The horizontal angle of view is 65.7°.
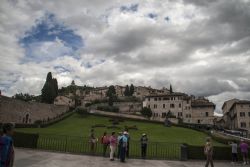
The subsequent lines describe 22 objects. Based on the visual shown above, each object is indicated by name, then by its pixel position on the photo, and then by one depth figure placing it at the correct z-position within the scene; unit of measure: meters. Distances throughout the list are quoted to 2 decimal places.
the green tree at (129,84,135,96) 110.96
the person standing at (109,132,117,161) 13.95
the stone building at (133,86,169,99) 115.65
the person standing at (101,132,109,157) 15.08
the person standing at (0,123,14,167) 5.76
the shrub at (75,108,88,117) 55.59
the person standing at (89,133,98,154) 15.71
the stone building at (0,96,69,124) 37.97
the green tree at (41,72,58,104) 65.43
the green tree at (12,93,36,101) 90.31
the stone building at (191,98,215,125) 74.53
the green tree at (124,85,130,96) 111.09
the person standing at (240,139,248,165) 15.28
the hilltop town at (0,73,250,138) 43.57
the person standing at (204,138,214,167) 12.17
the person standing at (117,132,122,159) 13.80
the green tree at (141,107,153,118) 61.82
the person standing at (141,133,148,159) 15.17
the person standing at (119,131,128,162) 13.52
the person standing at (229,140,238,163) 15.49
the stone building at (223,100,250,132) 62.47
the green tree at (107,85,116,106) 75.90
